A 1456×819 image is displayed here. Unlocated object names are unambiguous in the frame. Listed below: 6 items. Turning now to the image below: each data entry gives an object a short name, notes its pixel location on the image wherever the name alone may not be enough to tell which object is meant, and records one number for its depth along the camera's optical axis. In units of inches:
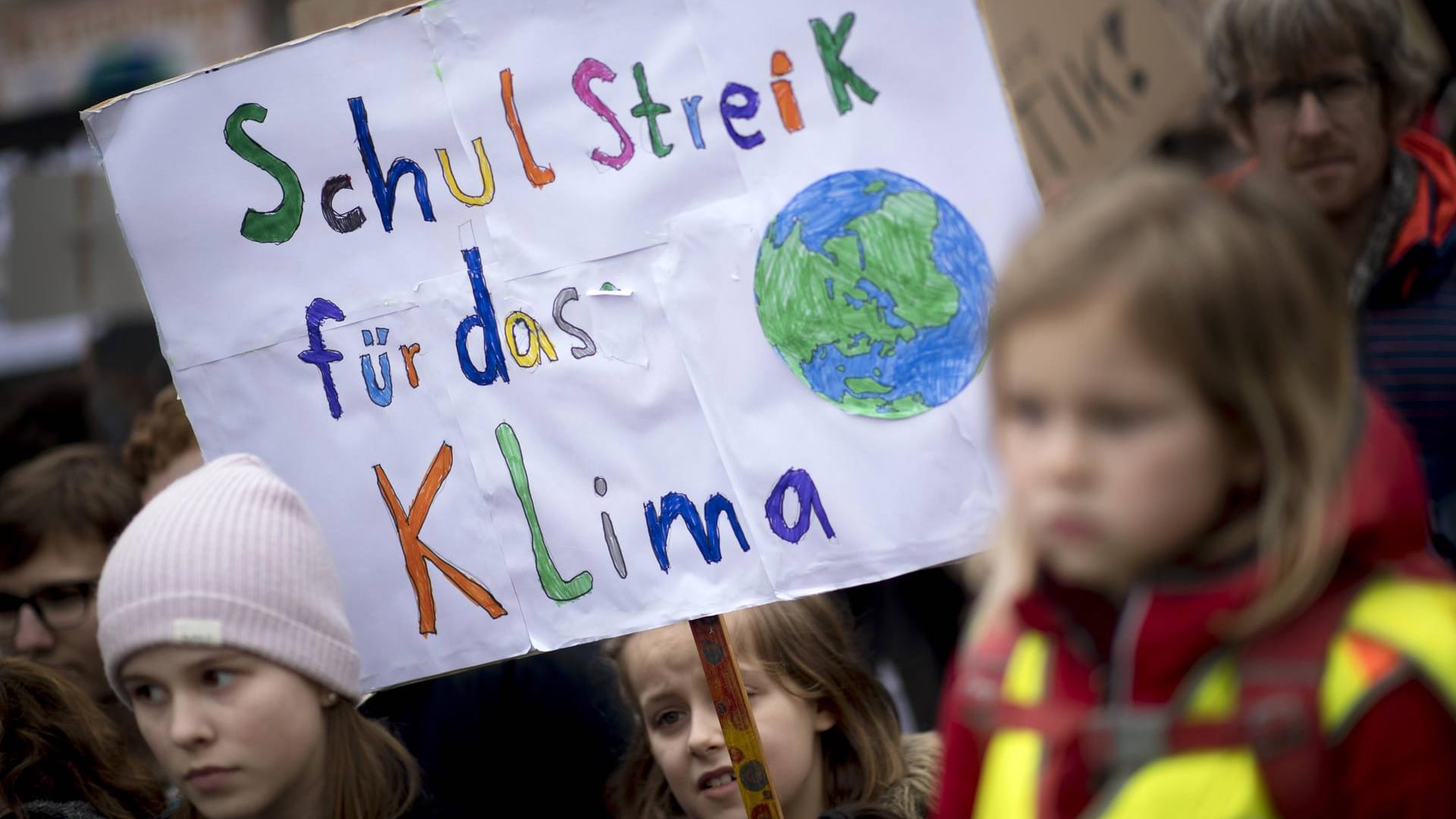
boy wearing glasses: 209.2
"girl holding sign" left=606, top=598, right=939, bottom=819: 165.9
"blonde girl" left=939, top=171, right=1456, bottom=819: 80.5
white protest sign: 163.0
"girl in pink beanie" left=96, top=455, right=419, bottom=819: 146.8
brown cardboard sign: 237.8
